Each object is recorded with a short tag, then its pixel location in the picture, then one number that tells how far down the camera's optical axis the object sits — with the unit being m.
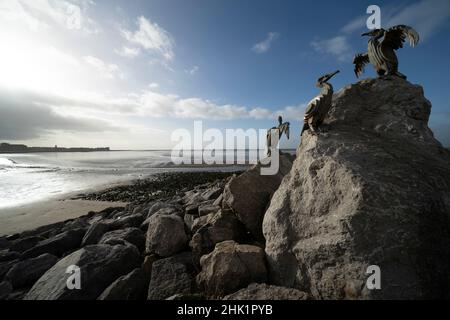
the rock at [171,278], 3.81
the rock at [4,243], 7.59
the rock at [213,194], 8.76
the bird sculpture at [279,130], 6.68
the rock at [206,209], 6.27
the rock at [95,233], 6.63
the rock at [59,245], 6.20
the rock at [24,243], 7.01
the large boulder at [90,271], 3.93
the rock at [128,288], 3.80
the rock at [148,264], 4.43
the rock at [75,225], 8.54
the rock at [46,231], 8.75
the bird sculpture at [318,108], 4.35
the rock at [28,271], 4.92
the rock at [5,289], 4.52
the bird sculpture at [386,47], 5.18
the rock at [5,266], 5.45
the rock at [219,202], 6.44
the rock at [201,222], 5.52
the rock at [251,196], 5.07
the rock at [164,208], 7.83
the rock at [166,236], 4.89
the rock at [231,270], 3.58
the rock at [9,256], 6.33
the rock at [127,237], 5.59
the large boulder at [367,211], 2.82
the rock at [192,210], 7.06
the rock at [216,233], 4.77
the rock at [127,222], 7.43
